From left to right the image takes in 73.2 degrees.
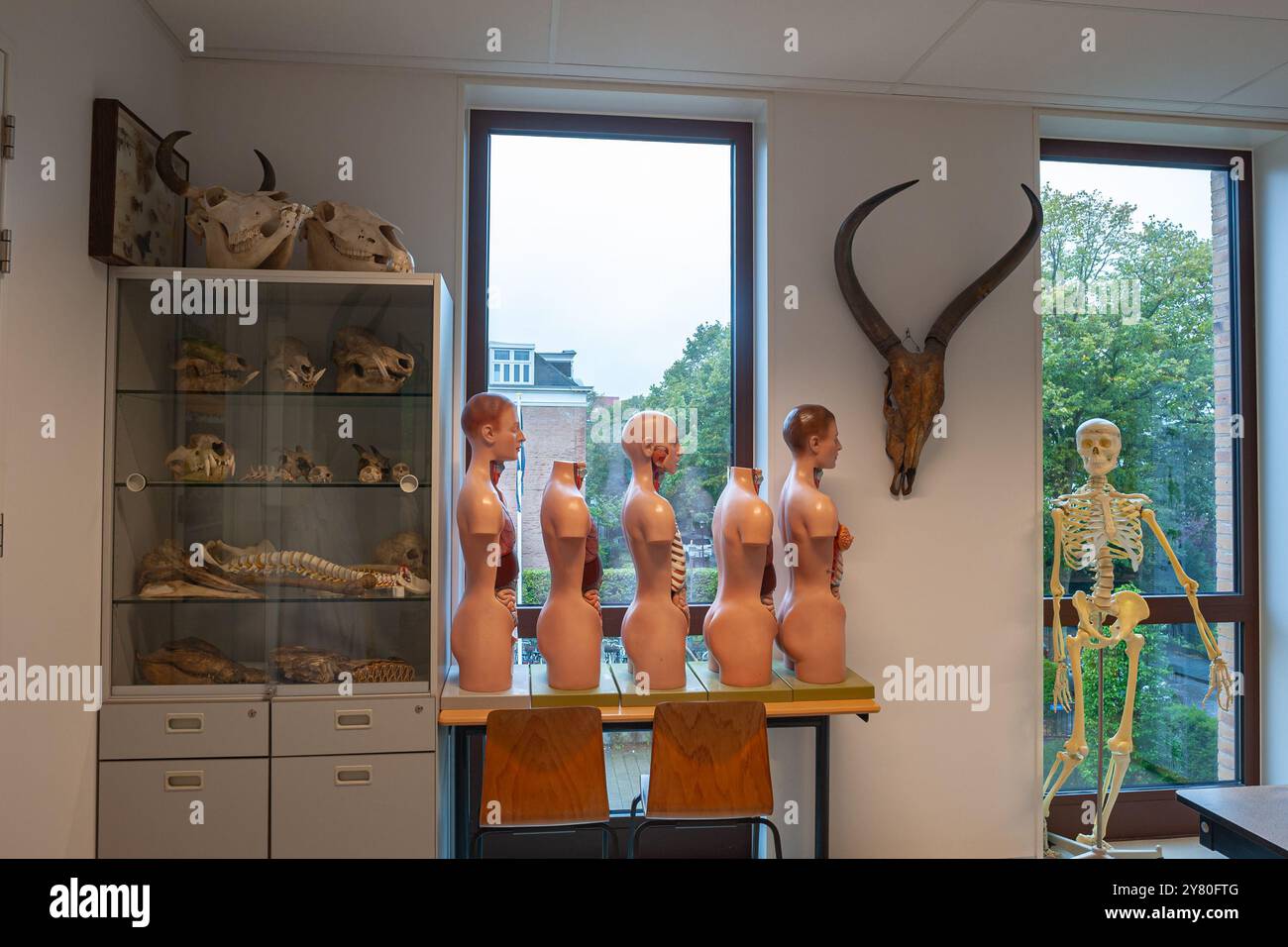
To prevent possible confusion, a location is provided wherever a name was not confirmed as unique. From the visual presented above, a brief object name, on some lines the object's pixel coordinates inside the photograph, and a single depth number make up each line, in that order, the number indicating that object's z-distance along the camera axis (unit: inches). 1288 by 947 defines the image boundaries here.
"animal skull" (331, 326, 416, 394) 105.8
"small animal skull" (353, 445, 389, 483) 105.8
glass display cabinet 101.0
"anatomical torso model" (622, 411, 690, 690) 106.6
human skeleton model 122.6
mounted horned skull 124.8
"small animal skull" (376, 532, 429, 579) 105.1
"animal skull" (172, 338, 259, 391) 102.8
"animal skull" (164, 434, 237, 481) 102.4
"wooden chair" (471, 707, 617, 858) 94.6
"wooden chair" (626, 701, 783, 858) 98.0
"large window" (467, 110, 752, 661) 130.1
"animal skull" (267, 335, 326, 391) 104.5
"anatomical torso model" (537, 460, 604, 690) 104.7
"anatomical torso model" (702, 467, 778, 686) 107.7
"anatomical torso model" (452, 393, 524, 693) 103.6
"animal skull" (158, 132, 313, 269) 101.3
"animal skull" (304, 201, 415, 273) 105.0
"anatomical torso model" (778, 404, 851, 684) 110.1
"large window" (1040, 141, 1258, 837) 141.1
